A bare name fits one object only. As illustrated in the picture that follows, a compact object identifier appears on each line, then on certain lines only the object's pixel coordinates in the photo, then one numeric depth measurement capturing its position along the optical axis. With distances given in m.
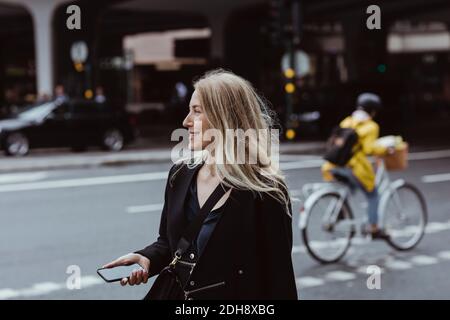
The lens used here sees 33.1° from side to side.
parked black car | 19.53
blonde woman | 2.58
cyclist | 7.43
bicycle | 7.34
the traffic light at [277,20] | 18.64
